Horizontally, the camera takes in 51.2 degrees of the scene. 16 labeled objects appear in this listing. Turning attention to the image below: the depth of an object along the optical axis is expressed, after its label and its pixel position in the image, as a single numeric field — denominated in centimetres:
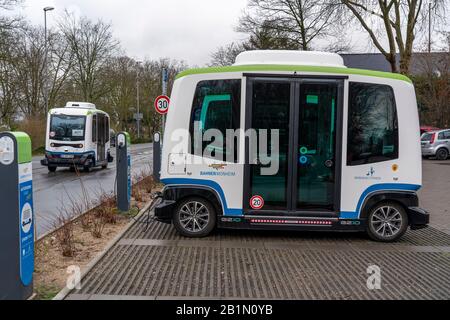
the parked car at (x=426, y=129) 3132
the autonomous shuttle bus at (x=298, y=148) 714
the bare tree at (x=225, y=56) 4566
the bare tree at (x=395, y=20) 2086
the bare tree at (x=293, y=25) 3014
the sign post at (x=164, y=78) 1610
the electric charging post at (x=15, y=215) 412
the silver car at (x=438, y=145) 2664
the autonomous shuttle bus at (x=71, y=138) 1927
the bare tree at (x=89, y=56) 4494
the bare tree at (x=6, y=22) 2665
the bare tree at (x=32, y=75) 3803
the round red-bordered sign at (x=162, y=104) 1470
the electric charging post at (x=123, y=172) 905
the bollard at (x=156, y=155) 1352
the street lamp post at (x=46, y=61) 3556
